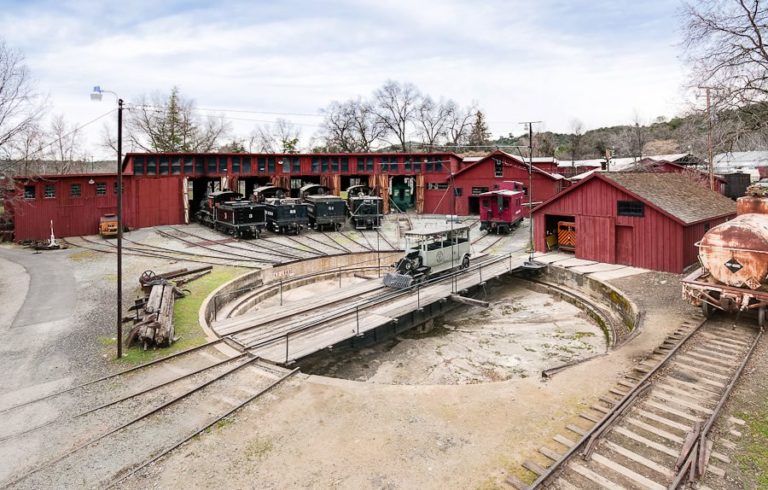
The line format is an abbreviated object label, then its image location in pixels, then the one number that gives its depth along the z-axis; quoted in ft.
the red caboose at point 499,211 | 106.11
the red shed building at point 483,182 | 128.26
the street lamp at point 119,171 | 35.91
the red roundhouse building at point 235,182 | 101.24
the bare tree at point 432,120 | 253.85
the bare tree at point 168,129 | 202.28
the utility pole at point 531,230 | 79.12
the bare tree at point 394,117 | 246.88
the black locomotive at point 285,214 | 106.52
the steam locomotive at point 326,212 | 111.65
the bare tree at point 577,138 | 320.99
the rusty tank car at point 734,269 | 44.62
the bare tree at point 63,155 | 212.86
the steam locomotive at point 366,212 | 114.83
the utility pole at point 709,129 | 63.62
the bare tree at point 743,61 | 59.36
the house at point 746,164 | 173.62
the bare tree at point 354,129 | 245.04
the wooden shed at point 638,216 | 70.23
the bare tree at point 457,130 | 263.29
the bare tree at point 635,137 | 282.85
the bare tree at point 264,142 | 276.25
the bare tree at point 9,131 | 85.05
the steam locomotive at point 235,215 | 101.76
